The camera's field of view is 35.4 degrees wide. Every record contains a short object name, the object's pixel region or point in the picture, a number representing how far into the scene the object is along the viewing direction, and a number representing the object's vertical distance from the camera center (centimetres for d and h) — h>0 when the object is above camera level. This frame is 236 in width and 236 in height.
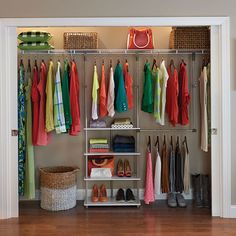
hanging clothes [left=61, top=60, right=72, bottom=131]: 432 +18
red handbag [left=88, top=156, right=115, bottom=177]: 458 -57
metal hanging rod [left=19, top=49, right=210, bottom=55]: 452 +80
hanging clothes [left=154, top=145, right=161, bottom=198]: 452 -75
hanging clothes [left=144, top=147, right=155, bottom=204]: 441 -82
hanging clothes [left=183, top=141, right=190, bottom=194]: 456 -74
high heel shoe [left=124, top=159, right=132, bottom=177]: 452 -65
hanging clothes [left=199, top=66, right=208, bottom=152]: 433 +8
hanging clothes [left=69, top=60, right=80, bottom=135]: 433 +15
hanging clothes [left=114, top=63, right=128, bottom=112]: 437 +24
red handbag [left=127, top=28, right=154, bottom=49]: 442 +92
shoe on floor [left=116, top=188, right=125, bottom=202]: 448 -98
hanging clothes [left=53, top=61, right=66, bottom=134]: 427 +7
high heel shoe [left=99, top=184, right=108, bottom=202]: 448 -97
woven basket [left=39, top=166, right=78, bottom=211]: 427 -86
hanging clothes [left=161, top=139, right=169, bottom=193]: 456 -72
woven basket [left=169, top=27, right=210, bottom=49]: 443 +94
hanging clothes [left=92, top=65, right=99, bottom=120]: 439 +23
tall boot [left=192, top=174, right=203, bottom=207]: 446 -92
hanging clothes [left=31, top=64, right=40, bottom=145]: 438 +12
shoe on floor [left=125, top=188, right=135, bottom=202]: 446 -97
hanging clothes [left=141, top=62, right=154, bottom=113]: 444 +29
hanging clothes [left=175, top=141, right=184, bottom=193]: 457 -75
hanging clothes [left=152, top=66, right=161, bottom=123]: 440 +22
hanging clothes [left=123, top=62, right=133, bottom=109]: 443 +35
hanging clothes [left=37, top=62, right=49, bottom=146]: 436 +5
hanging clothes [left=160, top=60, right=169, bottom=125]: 439 +36
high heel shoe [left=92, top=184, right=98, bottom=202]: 448 -96
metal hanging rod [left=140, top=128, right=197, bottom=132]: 466 -18
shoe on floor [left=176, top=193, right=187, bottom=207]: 443 -103
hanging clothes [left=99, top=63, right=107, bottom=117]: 439 +21
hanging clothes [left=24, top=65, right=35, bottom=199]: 448 -47
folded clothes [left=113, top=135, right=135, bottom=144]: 449 -28
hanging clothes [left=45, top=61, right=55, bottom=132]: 430 +17
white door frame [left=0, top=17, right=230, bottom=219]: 383 +25
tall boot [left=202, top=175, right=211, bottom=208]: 442 -94
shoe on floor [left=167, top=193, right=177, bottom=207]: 444 -103
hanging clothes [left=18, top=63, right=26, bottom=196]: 439 -18
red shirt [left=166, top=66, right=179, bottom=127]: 440 +22
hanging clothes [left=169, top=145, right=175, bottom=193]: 457 -75
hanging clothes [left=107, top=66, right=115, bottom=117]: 439 +23
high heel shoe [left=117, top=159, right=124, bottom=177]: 453 -65
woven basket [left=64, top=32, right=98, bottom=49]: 444 +91
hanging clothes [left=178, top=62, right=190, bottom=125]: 442 +22
